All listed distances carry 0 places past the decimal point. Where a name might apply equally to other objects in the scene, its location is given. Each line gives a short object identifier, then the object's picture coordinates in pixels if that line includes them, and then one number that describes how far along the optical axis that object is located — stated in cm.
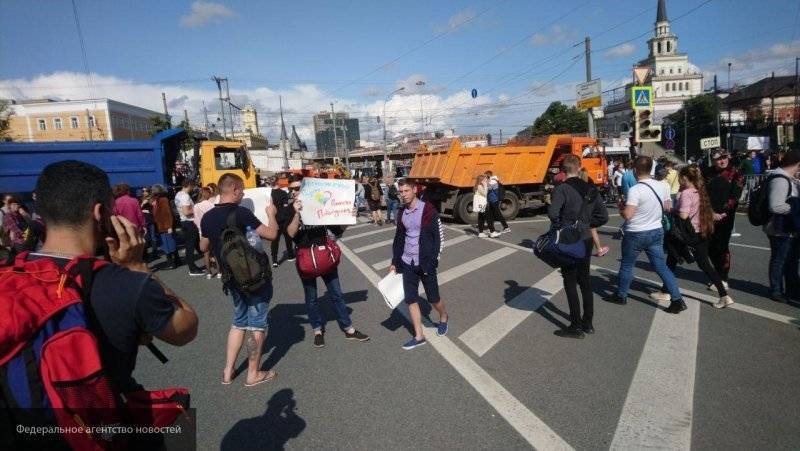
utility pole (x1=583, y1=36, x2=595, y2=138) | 2032
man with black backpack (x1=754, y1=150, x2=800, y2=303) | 521
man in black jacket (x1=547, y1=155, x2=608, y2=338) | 457
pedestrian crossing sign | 905
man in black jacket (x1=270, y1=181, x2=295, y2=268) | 455
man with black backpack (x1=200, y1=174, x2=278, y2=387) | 366
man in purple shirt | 453
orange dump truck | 1435
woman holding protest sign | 461
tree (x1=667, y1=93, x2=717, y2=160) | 6531
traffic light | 899
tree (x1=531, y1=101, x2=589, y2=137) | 7312
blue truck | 1200
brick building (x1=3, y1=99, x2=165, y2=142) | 6444
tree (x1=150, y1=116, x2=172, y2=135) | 3978
